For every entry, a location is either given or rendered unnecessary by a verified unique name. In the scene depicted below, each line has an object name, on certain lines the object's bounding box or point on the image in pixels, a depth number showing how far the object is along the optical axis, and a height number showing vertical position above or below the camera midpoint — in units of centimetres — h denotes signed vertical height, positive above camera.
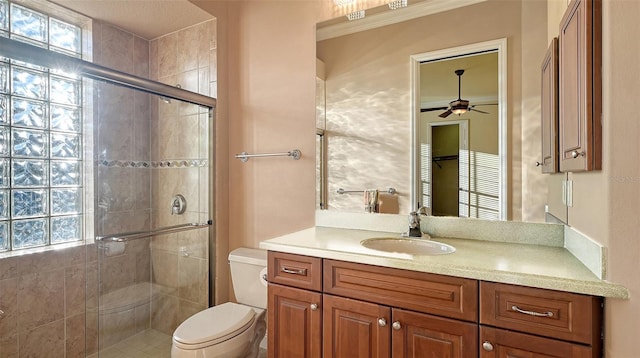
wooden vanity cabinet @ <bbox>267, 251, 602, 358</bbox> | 103 -52
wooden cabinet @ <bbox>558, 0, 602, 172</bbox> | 101 +30
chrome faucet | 170 -26
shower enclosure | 202 -20
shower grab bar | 204 -37
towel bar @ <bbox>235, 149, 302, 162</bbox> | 216 +15
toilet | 165 -81
